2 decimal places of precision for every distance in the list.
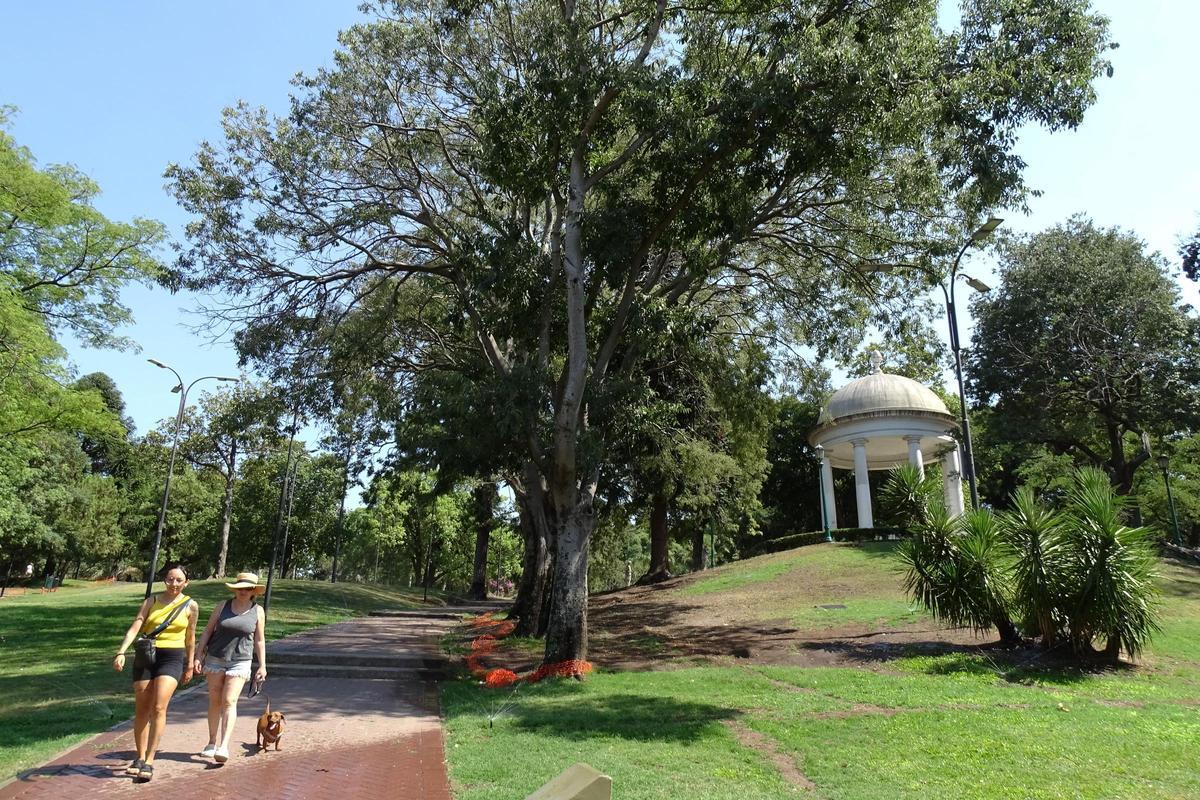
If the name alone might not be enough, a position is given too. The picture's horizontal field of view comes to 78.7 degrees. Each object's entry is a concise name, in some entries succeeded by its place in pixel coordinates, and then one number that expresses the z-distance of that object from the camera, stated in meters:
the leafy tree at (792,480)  44.97
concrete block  2.75
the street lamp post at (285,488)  17.16
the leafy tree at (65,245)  19.28
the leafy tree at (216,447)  40.38
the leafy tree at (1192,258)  29.33
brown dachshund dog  7.11
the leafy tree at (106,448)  55.88
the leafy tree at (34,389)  17.02
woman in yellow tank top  6.25
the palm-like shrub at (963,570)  12.70
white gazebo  30.03
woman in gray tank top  6.64
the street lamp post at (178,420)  24.98
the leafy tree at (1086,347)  29.92
